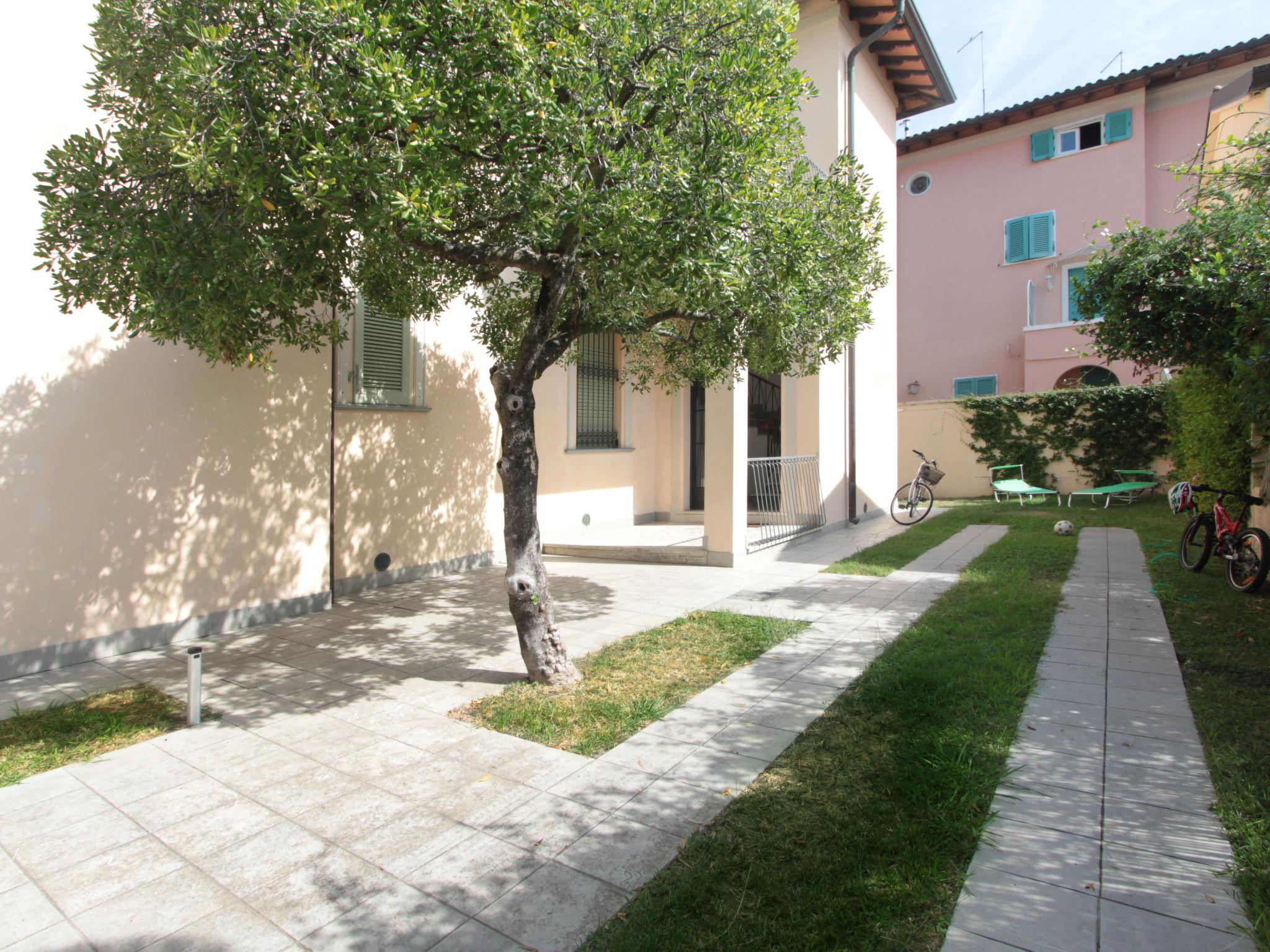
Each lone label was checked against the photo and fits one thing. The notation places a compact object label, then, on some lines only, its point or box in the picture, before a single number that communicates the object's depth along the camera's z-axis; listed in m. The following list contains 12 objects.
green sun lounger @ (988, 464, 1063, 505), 13.77
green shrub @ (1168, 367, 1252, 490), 8.41
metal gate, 9.41
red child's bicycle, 6.06
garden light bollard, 3.78
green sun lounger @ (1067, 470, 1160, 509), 12.91
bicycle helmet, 9.10
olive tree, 3.17
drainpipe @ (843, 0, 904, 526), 10.90
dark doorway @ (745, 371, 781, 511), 12.48
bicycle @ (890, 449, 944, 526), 11.76
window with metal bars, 10.50
